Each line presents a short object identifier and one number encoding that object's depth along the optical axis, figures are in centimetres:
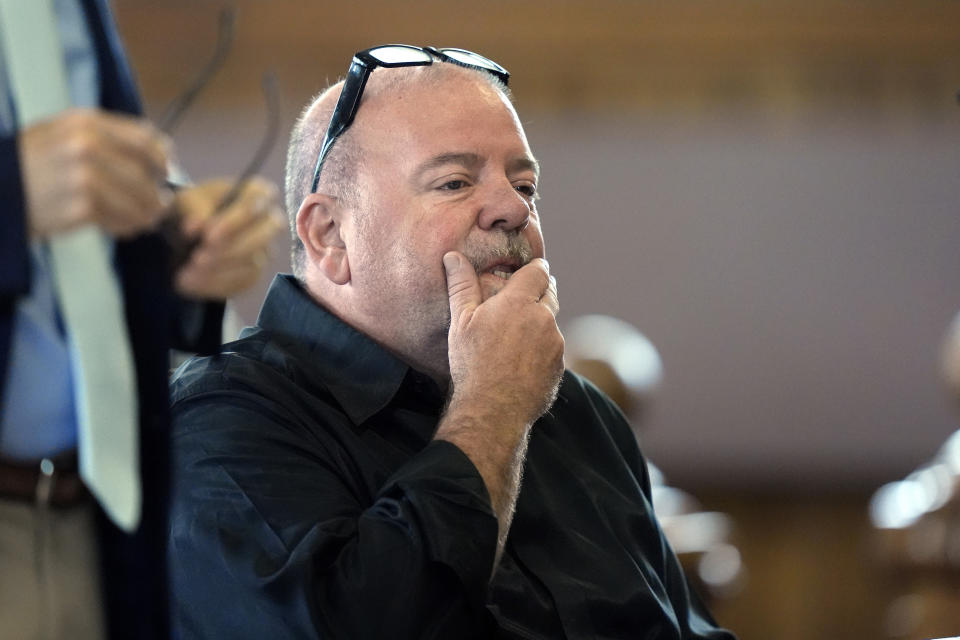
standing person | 439
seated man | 455
